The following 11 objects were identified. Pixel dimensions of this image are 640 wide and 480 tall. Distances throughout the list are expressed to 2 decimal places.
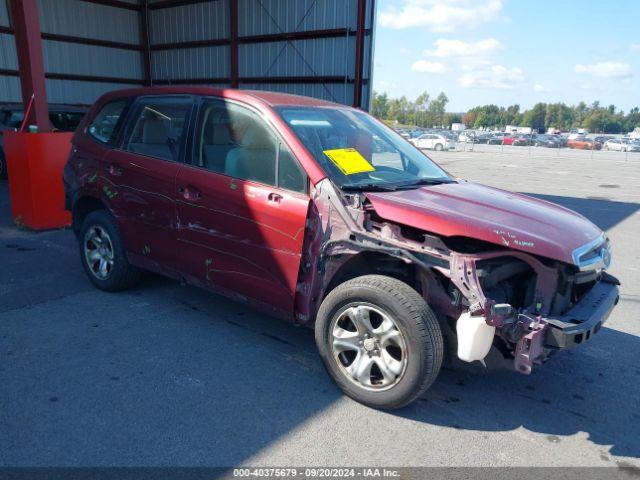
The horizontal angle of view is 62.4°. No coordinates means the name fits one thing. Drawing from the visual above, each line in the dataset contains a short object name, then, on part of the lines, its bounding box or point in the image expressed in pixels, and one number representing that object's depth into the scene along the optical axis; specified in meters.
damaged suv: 2.92
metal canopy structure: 11.46
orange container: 7.17
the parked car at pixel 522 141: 49.56
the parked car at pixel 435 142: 38.31
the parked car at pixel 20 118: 11.72
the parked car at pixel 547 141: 47.78
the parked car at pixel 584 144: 46.84
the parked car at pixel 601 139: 50.66
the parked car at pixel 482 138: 50.24
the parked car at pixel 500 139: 49.19
